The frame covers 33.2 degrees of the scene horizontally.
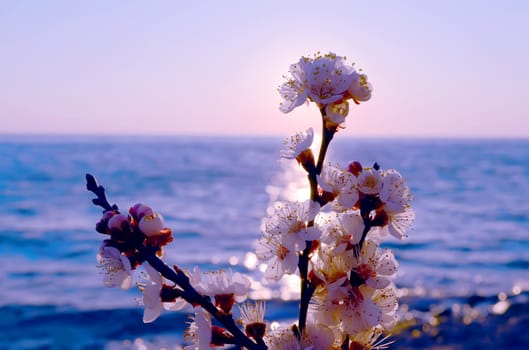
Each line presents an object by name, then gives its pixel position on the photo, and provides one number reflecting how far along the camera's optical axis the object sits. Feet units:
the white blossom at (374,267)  1.23
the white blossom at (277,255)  1.25
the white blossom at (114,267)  1.20
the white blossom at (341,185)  1.23
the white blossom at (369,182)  1.25
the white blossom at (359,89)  1.28
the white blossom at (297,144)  1.29
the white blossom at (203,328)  1.22
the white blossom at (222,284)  1.27
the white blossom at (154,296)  1.21
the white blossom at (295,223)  1.21
